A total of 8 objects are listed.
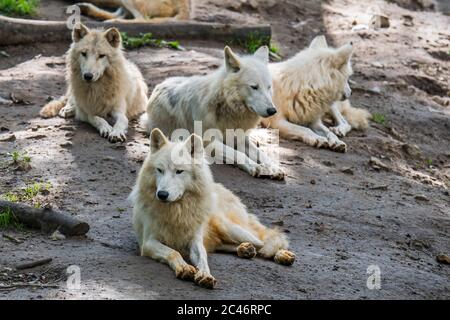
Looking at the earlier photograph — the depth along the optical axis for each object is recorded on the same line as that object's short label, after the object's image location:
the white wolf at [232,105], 16.84
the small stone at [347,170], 18.14
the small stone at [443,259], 13.94
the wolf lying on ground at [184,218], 11.37
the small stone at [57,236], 12.45
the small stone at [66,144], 17.40
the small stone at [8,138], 17.42
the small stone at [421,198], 17.37
